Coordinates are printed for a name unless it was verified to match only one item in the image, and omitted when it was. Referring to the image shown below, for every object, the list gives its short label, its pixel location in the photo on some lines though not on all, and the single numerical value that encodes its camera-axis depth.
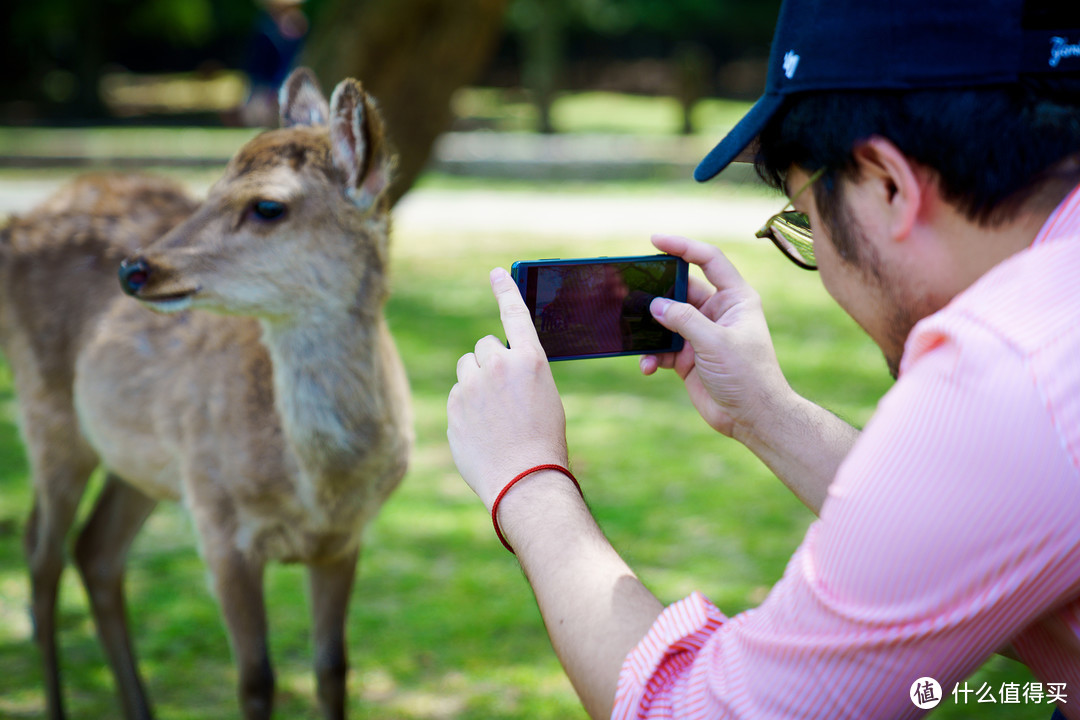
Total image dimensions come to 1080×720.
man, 1.18
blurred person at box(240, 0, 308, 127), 10.77
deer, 3.11
